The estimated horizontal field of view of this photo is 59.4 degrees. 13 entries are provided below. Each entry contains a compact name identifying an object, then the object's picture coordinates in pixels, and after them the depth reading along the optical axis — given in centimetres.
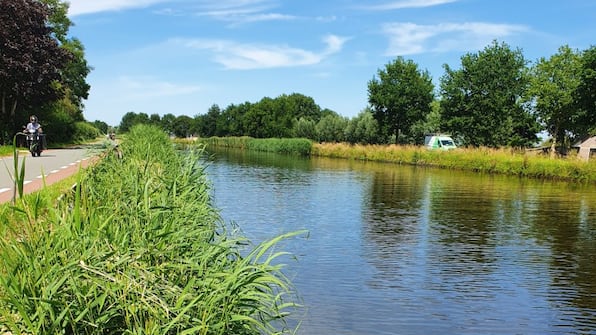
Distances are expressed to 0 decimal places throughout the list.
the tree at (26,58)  3056
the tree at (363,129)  6487
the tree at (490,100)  5203
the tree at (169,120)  18701
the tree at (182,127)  18739
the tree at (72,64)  4675
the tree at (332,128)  7362
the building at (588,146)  5668
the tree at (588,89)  4050
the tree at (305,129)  8286
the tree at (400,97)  6012
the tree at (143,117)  18838
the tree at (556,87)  5544
